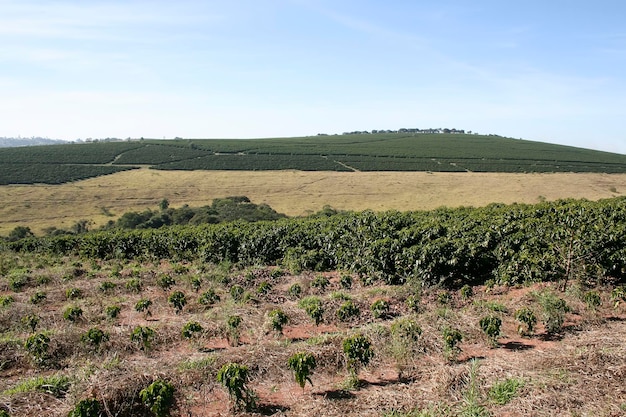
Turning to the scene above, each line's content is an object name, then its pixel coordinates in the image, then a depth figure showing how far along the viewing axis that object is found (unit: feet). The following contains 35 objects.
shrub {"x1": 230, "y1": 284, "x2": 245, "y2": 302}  38.68
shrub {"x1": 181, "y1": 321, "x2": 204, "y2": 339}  26.76
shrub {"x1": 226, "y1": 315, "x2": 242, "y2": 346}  27.68
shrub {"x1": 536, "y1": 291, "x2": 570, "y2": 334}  27.27
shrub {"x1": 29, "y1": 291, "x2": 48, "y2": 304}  39.11
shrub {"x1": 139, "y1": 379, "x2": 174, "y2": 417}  17.66
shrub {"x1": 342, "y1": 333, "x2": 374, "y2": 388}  21.51
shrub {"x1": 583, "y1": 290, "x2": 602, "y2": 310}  29.60
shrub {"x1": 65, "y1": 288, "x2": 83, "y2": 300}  40.88
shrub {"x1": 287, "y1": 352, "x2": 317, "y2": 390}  19.85
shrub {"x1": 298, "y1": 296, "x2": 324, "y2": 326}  30.35
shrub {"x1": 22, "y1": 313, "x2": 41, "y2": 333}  30.35
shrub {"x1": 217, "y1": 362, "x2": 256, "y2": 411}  18.65
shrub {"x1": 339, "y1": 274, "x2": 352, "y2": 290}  41.42
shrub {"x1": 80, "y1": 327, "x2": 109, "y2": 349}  25.70
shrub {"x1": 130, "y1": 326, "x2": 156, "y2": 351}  25.93
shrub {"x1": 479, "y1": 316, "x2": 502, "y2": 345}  24.84
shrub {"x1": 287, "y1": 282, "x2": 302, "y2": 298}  38.68
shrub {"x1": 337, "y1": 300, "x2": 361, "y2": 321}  31.12
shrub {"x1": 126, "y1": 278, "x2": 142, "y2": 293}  43.37
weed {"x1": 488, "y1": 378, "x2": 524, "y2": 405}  18.78
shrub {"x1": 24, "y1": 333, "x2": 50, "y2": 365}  24.67
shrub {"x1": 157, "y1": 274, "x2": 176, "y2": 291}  42.63
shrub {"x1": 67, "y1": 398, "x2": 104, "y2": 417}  16.89
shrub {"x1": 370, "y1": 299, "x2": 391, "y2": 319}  31.40
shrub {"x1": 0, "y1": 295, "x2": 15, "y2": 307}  36.53
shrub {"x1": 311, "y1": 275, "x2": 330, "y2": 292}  40.73
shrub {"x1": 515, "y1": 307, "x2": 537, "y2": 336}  26.55
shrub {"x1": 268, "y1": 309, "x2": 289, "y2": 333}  28.71
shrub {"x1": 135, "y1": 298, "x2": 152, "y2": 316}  33.81
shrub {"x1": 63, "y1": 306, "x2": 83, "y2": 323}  31.71
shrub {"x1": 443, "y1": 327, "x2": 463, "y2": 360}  23.16
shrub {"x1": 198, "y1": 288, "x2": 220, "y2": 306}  37.22
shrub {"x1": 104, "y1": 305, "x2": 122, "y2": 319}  33.32
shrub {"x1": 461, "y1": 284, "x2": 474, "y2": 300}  35.78
